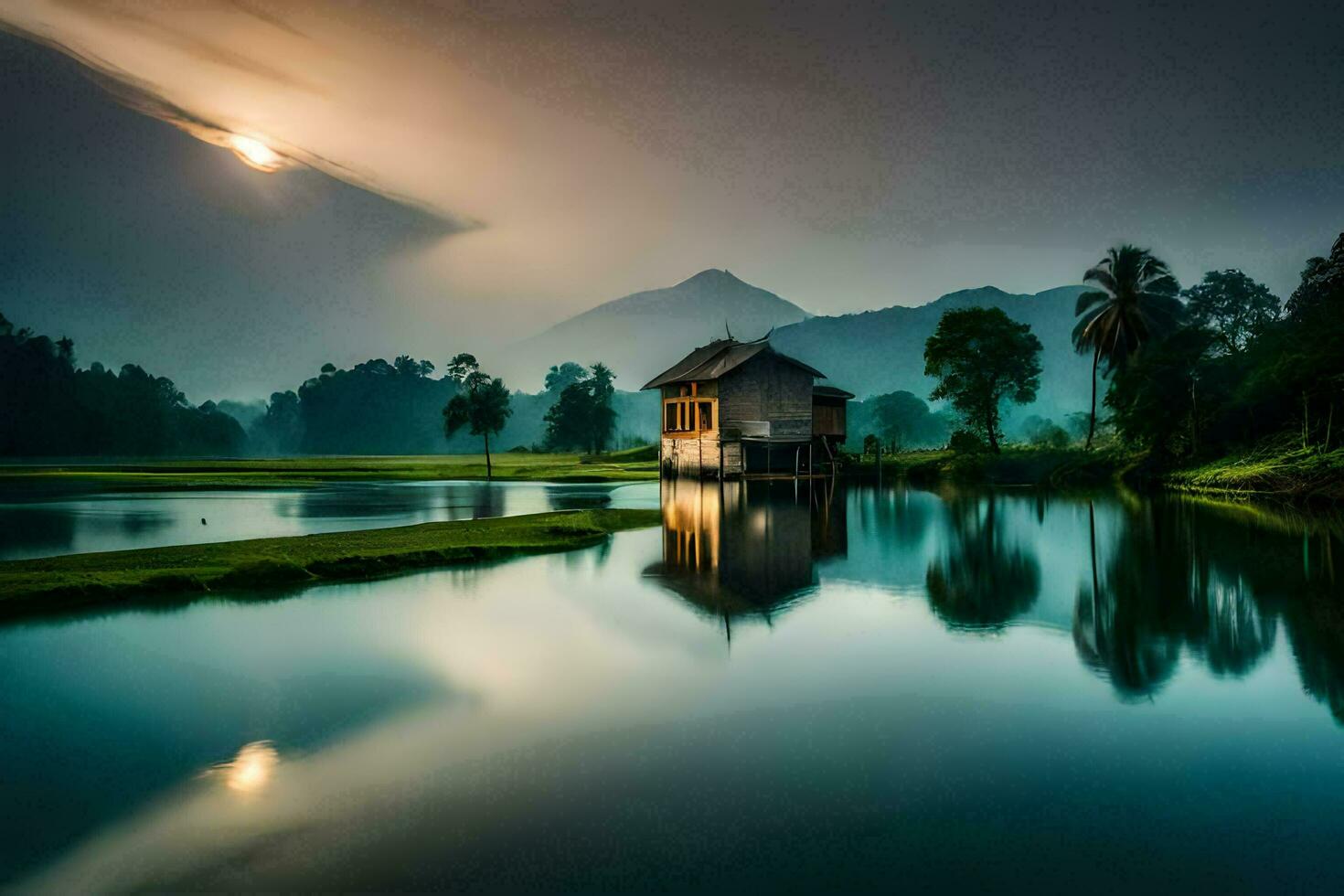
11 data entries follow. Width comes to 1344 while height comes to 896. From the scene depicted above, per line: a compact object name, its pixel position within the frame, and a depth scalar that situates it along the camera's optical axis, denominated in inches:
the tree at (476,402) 2891.2
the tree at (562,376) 6776.6
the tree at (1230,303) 2888.8
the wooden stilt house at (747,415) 2219.5
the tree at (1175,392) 1964.8
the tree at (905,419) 5649.6
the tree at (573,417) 4665.4
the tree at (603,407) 4591.5
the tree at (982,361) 2436.0
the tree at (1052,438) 2610.7
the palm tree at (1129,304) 2400.3
